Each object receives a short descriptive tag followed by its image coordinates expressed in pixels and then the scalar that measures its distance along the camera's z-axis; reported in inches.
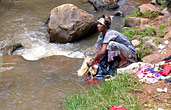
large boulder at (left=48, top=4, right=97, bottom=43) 543.6
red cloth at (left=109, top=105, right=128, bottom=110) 217.1
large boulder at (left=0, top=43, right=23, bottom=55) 502.4
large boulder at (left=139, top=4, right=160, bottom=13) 604.0
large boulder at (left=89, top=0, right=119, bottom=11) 805.5
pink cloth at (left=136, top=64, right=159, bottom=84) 282.0
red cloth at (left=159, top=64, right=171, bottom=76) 283.6
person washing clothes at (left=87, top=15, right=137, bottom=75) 333.4
